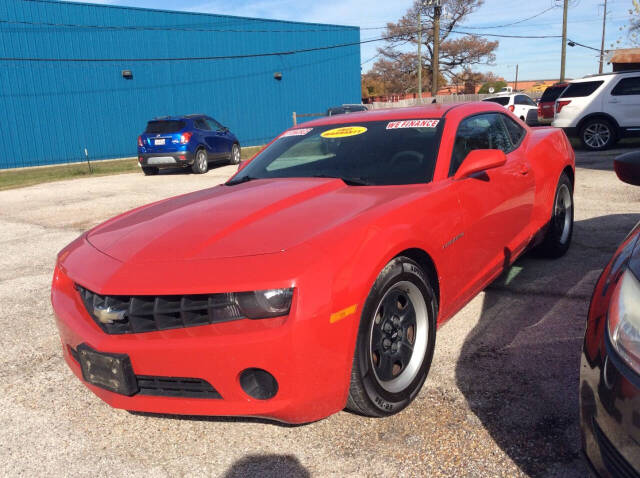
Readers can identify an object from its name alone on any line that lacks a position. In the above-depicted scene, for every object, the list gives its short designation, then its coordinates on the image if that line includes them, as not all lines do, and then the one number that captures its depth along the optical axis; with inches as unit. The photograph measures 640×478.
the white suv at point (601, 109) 502.0
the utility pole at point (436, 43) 1115.3
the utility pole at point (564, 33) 1460.4
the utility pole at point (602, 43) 2253.4
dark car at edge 59.7
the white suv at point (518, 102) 823.1
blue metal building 835.4
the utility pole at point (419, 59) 1428.4
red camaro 83.9
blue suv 565.0
